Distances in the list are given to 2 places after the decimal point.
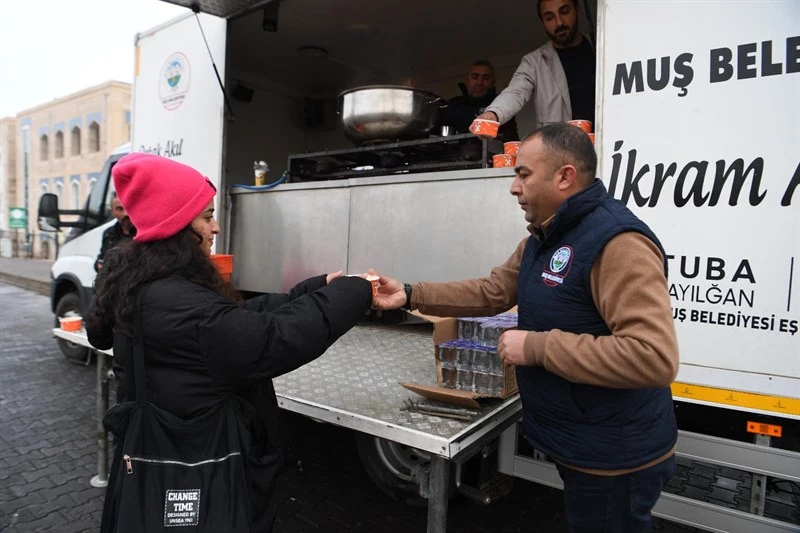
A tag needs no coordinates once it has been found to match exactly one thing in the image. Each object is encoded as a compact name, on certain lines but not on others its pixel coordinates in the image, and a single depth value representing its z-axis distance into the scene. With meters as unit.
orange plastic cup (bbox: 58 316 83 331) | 3.59
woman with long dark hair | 1.43
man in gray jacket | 3.39
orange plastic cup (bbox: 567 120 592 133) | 2.74
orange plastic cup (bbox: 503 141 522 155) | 3.00
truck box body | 2.05
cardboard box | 2.02
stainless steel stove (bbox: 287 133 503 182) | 3.28
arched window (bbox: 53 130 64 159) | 30.50
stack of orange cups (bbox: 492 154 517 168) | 2.99
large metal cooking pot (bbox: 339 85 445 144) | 3.53
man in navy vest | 1.38
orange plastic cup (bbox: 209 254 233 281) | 3.98
